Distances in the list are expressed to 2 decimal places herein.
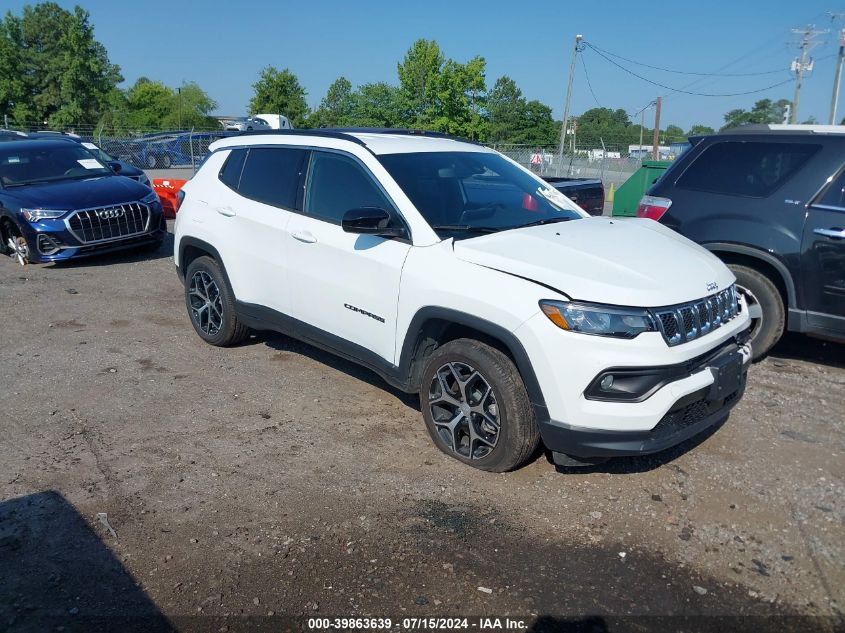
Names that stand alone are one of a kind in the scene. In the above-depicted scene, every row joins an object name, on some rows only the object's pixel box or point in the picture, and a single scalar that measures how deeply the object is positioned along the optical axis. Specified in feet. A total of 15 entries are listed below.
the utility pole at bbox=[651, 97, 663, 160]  139.17
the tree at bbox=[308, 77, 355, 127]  200.23
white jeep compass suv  11.21
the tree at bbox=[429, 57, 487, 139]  160.25
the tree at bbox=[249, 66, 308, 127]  164.04
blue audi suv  29.58
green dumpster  35.58
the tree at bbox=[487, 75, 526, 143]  265.75
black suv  17.29
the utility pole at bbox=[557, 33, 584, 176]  108.78
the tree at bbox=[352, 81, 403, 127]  174.86
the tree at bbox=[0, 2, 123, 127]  174.60
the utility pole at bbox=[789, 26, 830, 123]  128.47
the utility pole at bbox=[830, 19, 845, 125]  104.73
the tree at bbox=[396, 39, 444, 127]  160.25
